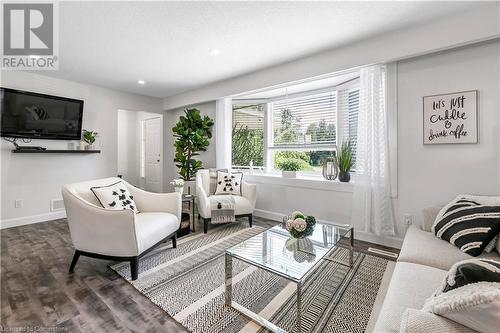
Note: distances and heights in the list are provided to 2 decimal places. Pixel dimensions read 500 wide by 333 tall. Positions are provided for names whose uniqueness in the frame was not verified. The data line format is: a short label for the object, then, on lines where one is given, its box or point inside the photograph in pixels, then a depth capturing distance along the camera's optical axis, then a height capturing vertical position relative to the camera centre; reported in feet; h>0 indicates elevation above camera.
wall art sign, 7.24 +1.59
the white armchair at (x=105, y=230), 6.31 -1.84
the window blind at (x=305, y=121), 11.84 +2.51
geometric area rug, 4.96 -3.27
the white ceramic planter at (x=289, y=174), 11.94 -0.40
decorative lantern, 10.81 -0.13
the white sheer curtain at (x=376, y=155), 8.74 +0.44
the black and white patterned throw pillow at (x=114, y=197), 7.06 -0.97
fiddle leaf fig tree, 13.93 +1.54
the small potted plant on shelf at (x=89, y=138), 13.43 +1.66
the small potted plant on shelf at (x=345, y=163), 10.21 +0.15
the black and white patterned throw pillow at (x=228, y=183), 11.82 -0.86
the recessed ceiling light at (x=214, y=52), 9.30 +4.71
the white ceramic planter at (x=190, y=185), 13.21 -1.08
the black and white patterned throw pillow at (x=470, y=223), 5.26 -1.39
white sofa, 2.46 -2.06
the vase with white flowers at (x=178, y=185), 9.98 -0.81
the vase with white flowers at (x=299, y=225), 6.30 -1.63
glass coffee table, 4.83 -2.20
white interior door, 18.37 +0.96
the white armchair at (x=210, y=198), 10.32 -1.53
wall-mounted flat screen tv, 10.82 +2.58
